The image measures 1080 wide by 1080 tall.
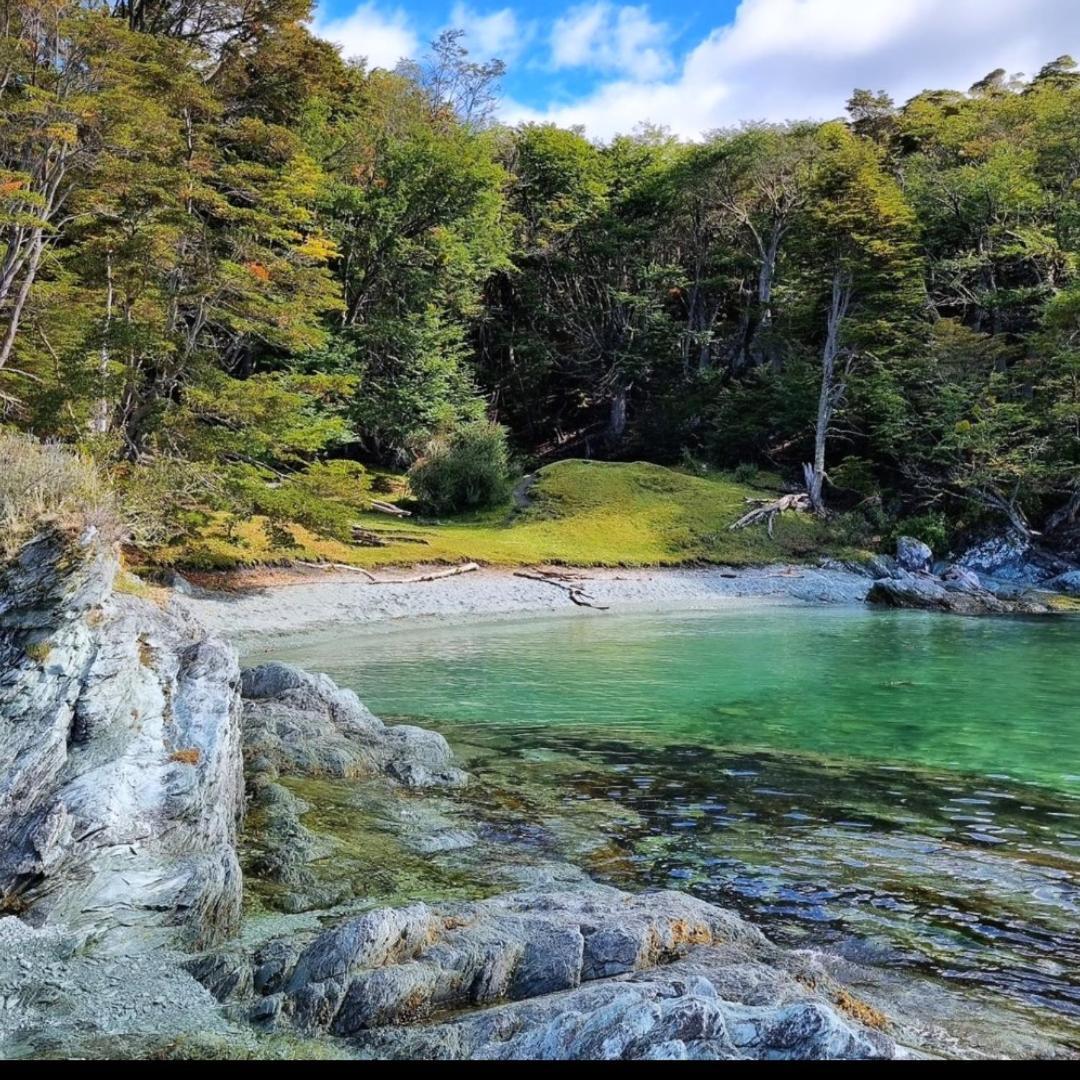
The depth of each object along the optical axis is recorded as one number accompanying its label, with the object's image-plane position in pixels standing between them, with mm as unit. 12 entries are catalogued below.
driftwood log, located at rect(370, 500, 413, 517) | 31941
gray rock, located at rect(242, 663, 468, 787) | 9148
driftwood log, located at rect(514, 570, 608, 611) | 26175
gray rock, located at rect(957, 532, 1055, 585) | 32469
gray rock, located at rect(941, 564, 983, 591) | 29672
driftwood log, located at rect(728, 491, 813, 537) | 34312
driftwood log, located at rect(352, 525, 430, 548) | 27844
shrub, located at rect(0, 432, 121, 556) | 7086
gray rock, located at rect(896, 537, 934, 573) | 32875
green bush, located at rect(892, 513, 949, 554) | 34250
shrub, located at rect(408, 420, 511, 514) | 35250
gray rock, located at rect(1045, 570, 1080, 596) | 30172
